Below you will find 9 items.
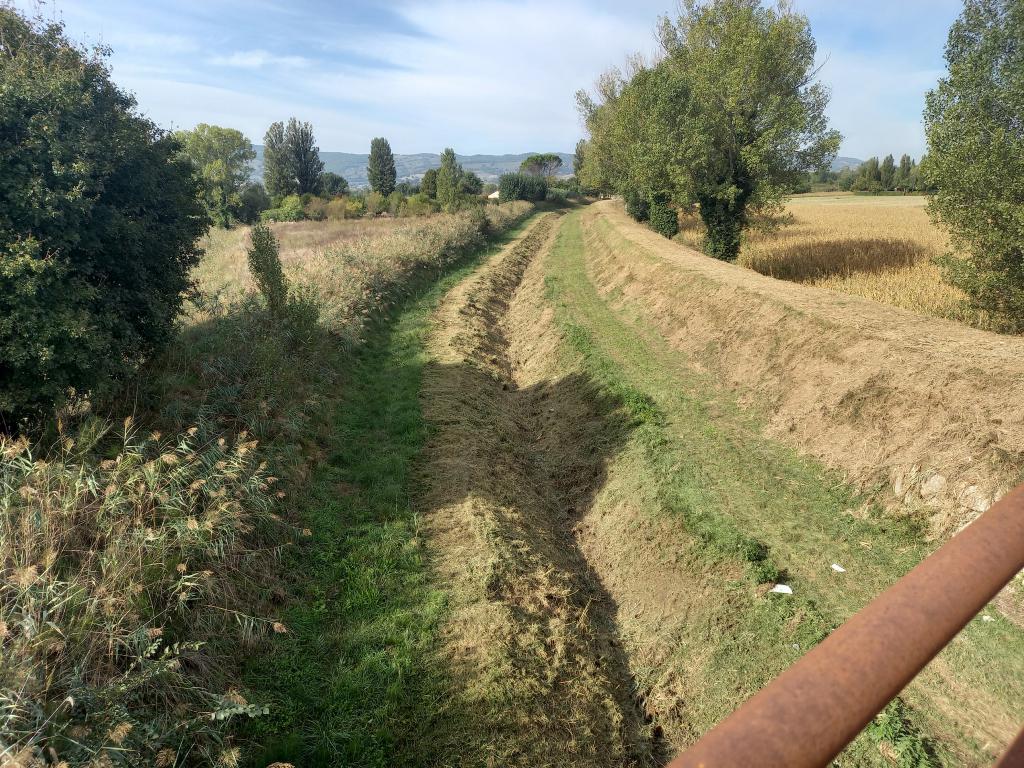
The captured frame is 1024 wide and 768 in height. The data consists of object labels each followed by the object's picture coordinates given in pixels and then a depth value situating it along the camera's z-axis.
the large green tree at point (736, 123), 19.62
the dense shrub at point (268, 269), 11.27
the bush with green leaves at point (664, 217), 30.11
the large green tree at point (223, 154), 61.50
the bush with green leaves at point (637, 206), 37.88
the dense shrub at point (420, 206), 40.81
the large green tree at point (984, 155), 10.78
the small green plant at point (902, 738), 4.24
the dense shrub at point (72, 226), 5.63
